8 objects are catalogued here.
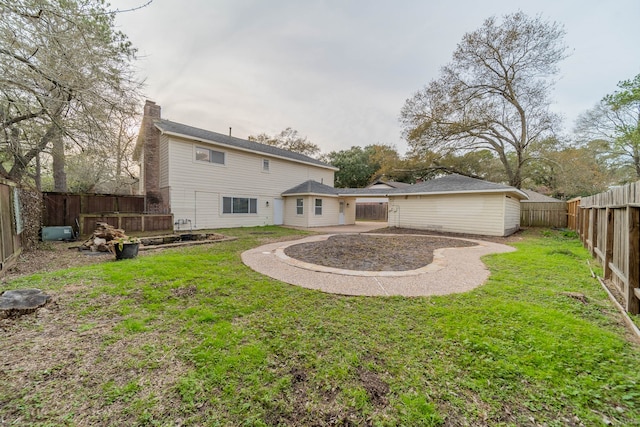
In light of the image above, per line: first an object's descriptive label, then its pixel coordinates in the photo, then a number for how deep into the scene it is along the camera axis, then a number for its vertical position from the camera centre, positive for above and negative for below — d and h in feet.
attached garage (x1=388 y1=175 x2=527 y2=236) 36.04 +0.49
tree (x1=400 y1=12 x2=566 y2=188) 47.70 +25.21
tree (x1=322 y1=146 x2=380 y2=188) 92.94 +16.47
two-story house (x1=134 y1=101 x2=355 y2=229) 39.24 +4.98
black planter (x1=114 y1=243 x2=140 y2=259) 19.56 -3.56
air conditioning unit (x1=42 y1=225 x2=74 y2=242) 27.43 -3.13
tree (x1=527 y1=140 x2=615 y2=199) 54.80 +10.91
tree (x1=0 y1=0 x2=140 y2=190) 11.48 +7.57
